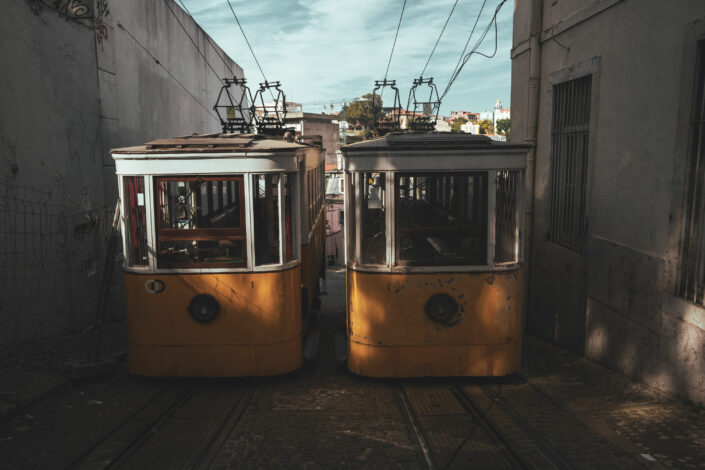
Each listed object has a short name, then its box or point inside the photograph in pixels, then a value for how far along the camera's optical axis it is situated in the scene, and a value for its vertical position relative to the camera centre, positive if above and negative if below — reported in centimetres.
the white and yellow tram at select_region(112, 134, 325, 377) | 543 -90
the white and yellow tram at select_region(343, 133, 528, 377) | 546 -84
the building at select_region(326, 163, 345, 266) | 2778 -308
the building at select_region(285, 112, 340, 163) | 6411 +604
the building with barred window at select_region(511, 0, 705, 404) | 518 -9
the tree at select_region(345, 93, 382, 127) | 7746 +941
